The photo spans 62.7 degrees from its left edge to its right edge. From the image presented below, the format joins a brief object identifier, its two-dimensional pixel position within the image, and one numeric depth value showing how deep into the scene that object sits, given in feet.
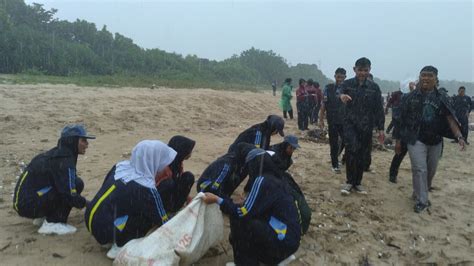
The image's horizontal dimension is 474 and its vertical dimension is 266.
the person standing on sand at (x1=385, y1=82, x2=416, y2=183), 19.36
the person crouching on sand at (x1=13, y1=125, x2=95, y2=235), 11.62
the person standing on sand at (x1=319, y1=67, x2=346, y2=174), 20.81
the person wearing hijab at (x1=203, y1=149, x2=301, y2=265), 9.93
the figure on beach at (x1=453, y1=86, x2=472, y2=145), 35.07
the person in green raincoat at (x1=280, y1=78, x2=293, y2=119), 43.52
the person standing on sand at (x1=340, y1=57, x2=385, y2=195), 17.11
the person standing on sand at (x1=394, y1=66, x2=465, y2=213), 15.88
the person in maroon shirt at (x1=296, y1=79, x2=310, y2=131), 38.45
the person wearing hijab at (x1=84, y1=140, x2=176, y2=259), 10.34
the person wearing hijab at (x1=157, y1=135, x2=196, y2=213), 13.57
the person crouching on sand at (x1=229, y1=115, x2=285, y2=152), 15.65
